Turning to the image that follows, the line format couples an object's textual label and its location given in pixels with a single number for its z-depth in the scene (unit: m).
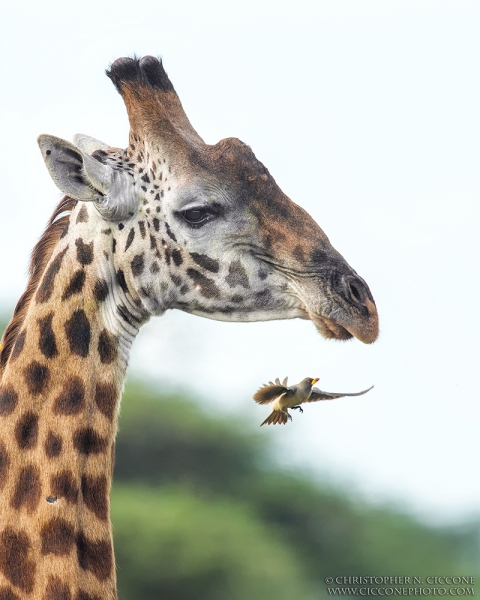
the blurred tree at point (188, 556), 50.12
